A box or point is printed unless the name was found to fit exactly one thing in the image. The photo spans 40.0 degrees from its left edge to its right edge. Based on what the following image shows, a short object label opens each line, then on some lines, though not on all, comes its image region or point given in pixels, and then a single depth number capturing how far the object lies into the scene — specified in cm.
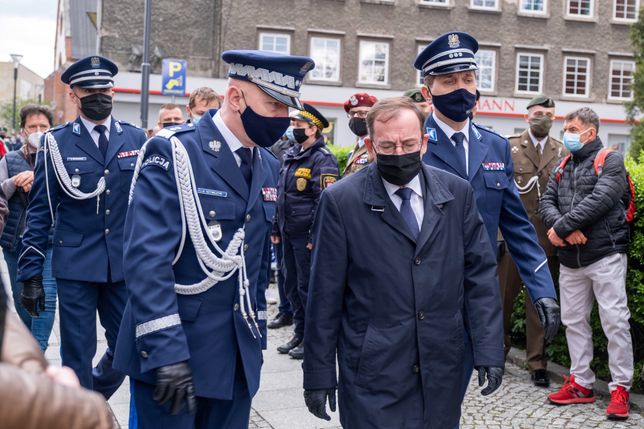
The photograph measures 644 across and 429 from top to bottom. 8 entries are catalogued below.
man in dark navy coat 360
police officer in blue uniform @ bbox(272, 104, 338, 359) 827
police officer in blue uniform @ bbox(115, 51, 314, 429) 332
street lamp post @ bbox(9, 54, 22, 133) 4250
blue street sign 2088
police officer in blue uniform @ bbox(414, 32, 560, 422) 470
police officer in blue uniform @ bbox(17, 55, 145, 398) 561
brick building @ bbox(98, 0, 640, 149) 3425
